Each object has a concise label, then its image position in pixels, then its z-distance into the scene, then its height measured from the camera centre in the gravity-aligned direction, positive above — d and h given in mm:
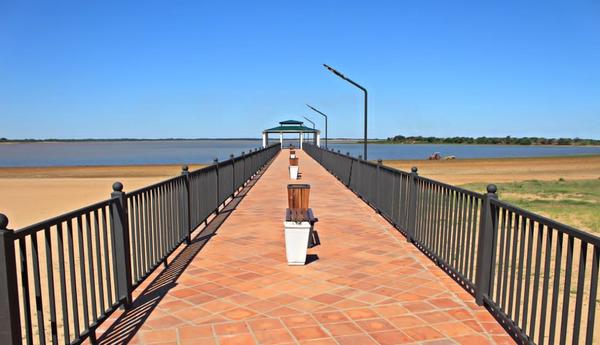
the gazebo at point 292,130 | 51719 +512
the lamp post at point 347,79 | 14367 +1765
